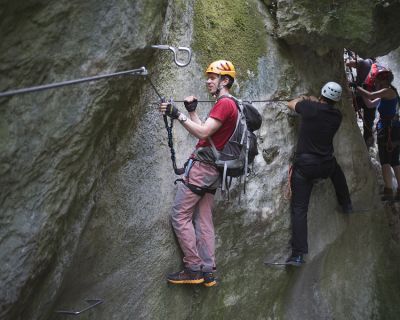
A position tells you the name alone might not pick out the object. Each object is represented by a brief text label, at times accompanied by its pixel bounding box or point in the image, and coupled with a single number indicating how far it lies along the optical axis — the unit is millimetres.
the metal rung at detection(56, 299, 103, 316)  4712
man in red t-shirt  5156
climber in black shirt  7023
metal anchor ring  4438
